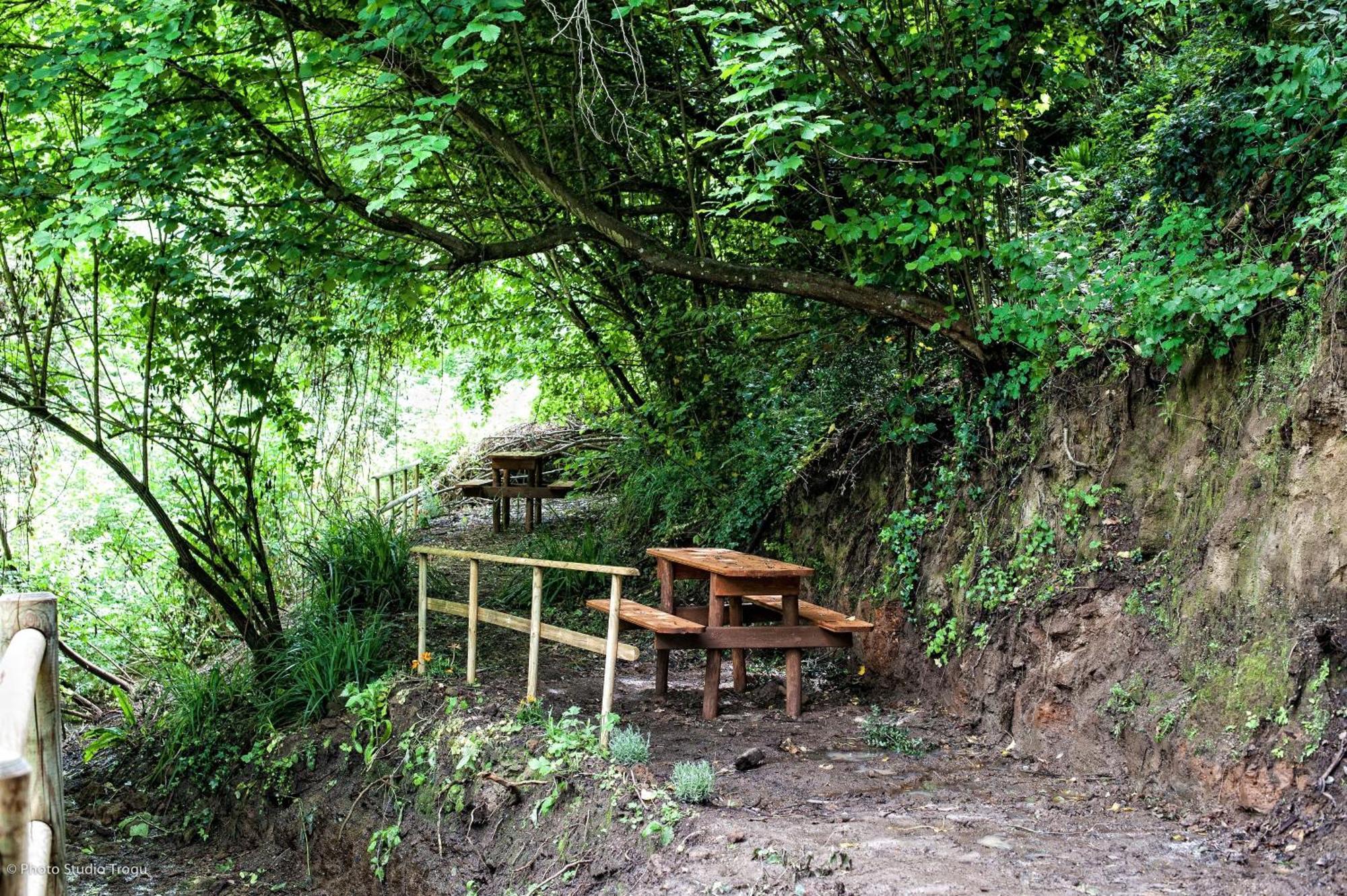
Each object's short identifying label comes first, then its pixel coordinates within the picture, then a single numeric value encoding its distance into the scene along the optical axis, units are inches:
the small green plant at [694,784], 193.0
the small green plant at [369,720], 263.4
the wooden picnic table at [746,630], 252.8
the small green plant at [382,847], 237.9
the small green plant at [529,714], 244.5
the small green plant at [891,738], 228.7
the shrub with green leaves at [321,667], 289.4
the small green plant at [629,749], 211.8
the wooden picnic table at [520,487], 481.1
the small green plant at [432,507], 517.5
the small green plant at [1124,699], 200.4
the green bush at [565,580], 371.2
